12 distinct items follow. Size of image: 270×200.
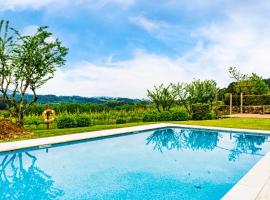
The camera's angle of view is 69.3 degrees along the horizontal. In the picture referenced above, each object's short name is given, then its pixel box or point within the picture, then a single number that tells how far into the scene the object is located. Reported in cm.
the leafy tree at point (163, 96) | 1620
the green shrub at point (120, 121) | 1386
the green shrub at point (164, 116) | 1434
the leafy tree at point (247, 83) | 2065
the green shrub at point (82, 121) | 1117
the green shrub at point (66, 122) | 1075
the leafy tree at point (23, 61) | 936
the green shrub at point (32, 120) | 1121
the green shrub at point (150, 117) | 1431
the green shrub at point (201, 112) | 1499
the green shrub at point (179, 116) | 1460
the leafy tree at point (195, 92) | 1668
